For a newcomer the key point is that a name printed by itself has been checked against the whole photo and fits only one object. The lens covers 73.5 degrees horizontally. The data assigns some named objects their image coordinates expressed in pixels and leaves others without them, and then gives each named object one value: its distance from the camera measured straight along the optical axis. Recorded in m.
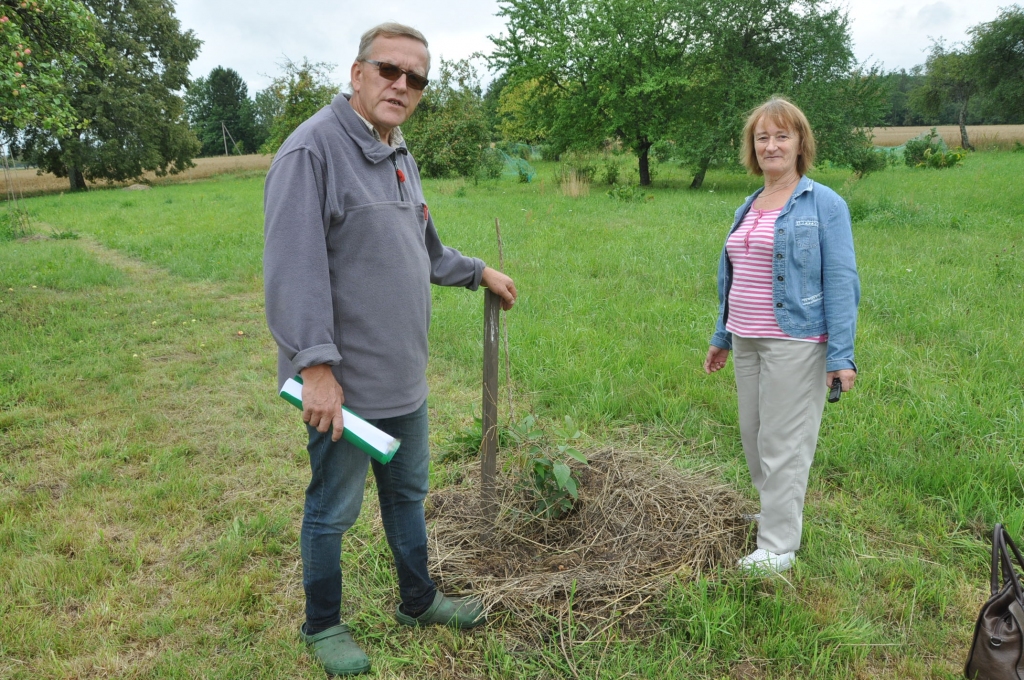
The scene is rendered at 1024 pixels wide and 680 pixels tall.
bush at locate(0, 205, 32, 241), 13.11
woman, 2.54
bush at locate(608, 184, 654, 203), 15.43
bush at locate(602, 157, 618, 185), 19.86
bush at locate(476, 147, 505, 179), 23.62
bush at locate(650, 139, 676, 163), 19.97
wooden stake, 2.82
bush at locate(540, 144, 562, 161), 31.80
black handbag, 1.97
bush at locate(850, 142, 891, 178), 17.86
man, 1.92
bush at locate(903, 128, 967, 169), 22.94
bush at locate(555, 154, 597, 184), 18.79
